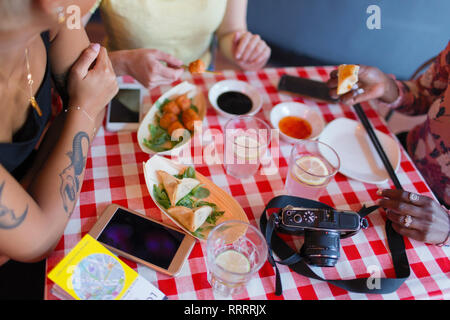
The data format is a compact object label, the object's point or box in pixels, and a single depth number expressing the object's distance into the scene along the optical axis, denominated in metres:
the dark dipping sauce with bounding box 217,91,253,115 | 1.44
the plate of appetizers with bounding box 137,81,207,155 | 1.28
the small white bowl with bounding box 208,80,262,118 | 1.46
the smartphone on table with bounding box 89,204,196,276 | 1.00
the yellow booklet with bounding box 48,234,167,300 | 0.90
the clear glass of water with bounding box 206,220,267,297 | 0.94
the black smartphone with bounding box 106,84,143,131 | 1.32
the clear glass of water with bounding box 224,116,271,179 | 1.21
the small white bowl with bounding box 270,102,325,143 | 1.42
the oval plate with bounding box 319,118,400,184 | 1.32
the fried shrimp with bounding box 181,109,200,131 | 1.33
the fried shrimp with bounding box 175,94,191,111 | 1.37
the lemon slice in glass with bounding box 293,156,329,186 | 1.16
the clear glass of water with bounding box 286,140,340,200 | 1.17
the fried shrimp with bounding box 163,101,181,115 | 1.34
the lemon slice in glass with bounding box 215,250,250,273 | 0.99
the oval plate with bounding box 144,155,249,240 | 1.12
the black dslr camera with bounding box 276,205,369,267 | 1.02
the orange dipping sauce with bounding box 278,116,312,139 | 1.41
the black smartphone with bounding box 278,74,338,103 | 1.54
